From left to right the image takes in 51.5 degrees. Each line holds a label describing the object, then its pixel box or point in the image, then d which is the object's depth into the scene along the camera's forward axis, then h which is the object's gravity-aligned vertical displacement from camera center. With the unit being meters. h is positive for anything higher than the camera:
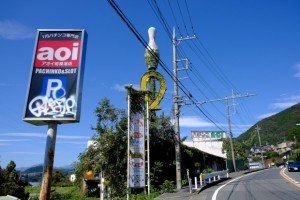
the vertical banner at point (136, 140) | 17.10 +2.85
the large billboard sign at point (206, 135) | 61.20 +10.96
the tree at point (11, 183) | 21.62 +0.73
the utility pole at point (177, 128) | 21.70 +4.54
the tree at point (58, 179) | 43.78 +2.01
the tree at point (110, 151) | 21.44 +2.88
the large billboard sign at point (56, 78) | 8.39 +3.05
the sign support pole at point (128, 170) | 15.51 +1.16
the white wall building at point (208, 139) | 59.84 +10.13
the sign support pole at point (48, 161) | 7.95 +0.82
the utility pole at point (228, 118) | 46.67 +10.71
